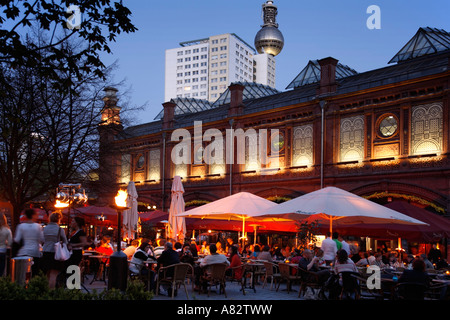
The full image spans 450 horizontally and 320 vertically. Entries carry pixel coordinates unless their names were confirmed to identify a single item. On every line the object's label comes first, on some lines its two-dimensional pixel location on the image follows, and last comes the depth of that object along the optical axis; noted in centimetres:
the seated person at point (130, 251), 1388
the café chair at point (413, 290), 870
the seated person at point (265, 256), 1520
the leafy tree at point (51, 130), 1697
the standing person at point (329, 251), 1328
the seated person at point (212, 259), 1200
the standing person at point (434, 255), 1876
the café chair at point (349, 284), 1010
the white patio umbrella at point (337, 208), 1294
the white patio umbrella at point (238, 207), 1633
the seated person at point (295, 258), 1480
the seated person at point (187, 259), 1330
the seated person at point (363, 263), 1372
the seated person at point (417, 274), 888
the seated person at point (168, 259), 1173
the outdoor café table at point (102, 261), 1365
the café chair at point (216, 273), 1181
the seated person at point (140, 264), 1227
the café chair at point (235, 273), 1299
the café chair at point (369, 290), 1004
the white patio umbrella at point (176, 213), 1966
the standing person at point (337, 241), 1440
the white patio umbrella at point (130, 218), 2030
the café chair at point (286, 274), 1300
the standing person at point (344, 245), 1472
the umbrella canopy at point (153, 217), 2472
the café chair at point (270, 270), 1384
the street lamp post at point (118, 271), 897
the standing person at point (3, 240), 983
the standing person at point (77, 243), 1010
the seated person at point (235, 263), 1359
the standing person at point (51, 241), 965
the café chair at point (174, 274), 1129
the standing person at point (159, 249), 1521
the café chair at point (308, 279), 1202
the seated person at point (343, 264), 1037
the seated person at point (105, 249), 1495
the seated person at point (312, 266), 1159
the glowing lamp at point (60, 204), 1580
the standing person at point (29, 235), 940
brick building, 2267
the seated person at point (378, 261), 1383
